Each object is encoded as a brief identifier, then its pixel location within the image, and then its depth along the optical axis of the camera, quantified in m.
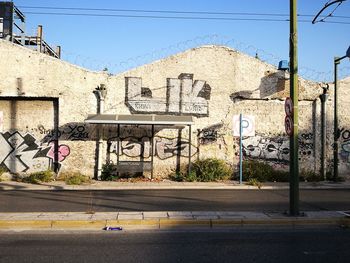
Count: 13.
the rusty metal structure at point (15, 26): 38.19
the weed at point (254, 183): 18.02
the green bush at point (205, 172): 19.47
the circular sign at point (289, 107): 10.96
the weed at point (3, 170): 19.31
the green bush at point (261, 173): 19.70
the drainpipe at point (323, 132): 20.45
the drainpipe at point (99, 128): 19.47
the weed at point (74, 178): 18.09
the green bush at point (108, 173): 19.28
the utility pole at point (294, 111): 10.74
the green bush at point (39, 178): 18.49
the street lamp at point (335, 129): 19.33
